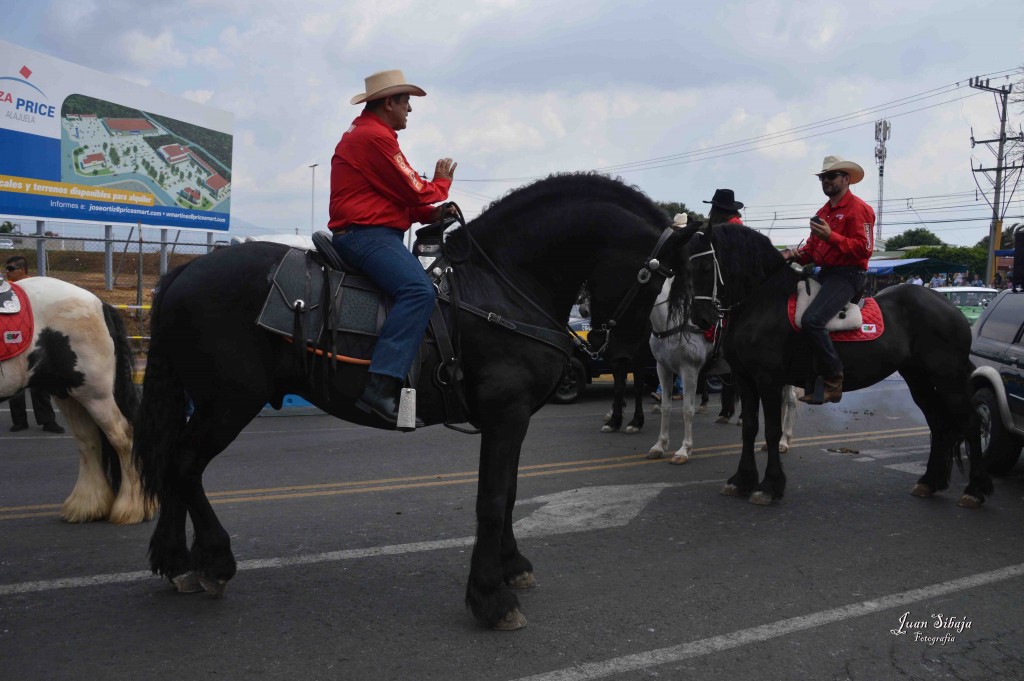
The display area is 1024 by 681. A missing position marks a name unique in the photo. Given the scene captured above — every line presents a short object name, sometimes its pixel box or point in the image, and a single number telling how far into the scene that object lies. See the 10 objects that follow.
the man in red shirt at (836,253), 7.02
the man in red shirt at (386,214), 4.28
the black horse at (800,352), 7.25
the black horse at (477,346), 4.36
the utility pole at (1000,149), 44.56
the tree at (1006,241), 59.63
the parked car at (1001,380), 7.81
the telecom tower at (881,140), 73.81
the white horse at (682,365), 9.04
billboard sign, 18.27
